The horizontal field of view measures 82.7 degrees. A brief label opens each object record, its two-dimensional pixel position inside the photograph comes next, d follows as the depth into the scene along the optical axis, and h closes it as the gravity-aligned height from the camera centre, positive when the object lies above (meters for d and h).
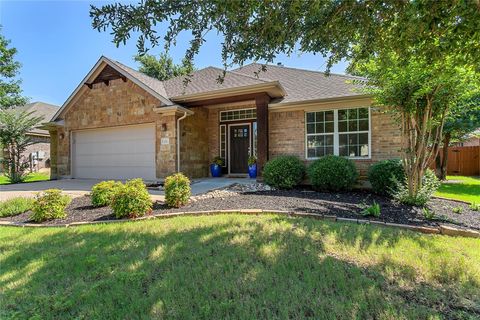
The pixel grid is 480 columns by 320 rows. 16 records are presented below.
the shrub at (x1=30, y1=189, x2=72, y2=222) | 5.57 -0.94
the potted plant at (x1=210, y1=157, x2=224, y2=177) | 12.27 -0.31
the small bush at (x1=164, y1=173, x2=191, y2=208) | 6.17 -0.69
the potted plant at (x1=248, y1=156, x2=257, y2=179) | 11.34 -0.30
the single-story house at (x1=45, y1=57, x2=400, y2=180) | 9.79 +1.50
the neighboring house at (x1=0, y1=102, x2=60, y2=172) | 19.81 +0.97
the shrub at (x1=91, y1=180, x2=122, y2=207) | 6.51 -0.82
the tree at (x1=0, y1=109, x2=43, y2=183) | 13.86 +1.01
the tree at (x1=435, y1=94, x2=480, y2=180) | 13.11 +1.39
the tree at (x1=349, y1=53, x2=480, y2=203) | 5.61 +1.45
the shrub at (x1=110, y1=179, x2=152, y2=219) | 5.40 -0.84
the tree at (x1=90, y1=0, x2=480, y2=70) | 3.25 +1.85
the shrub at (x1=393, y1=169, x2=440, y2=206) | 6.54 -0.83
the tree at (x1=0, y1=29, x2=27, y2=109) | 18.20 +5.81
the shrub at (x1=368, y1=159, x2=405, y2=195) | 7.77 -0.47
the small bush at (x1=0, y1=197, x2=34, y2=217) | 6.24 -1.05
